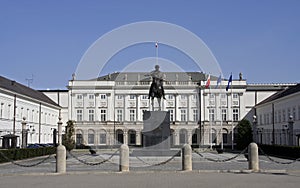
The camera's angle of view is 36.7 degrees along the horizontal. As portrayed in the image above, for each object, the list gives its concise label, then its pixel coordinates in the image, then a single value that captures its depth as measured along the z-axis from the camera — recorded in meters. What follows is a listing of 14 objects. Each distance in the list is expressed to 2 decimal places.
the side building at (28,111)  53.50
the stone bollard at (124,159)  19.86
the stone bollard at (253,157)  19.92
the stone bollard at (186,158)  19.88
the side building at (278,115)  55.97
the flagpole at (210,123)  76.56
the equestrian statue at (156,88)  32.06
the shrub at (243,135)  60.28
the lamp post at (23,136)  40.21
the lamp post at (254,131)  50.65
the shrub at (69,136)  54.34
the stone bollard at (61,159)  19.59
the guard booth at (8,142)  36.38
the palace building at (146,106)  79.50
